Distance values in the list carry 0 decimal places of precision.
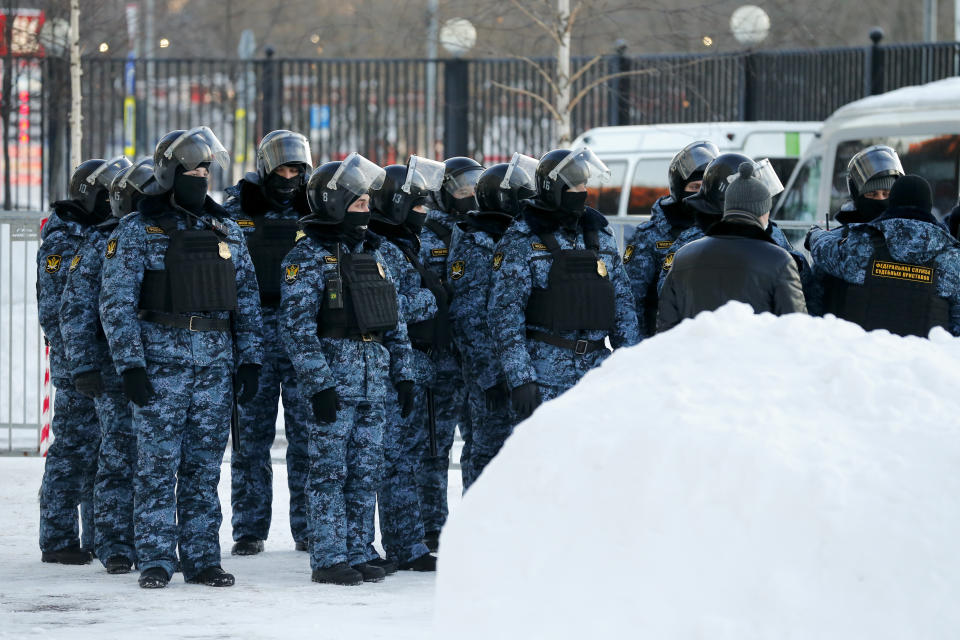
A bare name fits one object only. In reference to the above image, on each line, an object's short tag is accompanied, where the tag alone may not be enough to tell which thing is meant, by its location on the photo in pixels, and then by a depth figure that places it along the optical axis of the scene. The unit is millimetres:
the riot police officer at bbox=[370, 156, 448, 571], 15258
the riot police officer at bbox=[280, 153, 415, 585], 14180
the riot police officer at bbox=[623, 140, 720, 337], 16281
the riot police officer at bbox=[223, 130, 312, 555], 15914
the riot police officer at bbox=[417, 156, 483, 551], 16391
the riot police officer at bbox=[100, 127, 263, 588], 13922
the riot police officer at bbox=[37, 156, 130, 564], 15711
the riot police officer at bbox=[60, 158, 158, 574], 14648
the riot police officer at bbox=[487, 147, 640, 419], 15156
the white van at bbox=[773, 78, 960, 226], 27031
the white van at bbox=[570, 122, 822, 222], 34719
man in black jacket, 12414
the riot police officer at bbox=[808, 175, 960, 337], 14414
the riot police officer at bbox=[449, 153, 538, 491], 16109
